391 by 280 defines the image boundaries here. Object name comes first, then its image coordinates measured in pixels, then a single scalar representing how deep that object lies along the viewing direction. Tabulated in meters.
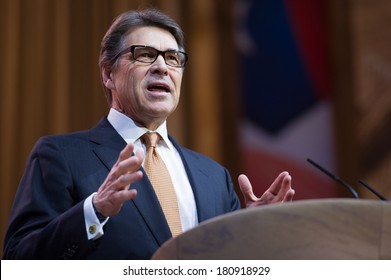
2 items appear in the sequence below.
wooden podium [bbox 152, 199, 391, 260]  3.93
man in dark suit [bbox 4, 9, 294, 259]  4.21
